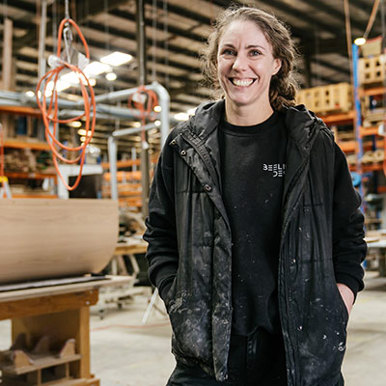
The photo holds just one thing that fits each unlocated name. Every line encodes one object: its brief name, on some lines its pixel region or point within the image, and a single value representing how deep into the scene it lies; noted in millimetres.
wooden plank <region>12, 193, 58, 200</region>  7998
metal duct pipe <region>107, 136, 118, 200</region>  7701
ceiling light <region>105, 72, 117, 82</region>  13047
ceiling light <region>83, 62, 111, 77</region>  9271
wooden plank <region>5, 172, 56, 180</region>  8219
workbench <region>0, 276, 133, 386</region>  2730
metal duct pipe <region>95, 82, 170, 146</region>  6319
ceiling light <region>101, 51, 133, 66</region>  9461
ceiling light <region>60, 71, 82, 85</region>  4938
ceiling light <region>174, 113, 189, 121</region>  10773
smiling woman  1351
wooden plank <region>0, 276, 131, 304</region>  2544
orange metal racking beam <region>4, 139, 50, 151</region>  8188
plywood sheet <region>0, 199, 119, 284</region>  2631
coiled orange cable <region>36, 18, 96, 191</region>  2828
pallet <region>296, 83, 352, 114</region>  9062
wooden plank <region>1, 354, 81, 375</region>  2965
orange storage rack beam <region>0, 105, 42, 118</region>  8172
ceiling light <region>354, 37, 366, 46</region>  11217
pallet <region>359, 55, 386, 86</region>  8554
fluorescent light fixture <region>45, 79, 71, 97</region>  8334
